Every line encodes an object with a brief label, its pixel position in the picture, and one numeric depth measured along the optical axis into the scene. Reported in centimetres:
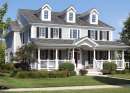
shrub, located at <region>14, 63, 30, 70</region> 2287
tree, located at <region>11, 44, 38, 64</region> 2209
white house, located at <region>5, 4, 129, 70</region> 2833
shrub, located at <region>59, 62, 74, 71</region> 2541
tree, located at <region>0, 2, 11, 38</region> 1280
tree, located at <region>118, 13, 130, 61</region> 3956
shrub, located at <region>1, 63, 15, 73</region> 2771
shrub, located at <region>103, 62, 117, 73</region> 2691
